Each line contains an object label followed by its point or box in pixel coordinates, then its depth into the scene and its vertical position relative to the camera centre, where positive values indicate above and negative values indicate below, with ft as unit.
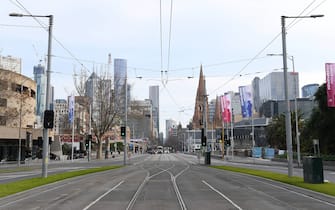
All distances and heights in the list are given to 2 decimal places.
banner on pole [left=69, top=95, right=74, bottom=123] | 207.00 +19.03
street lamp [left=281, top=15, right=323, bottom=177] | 85.35 +4.71
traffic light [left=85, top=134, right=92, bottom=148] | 225.76 +3.42
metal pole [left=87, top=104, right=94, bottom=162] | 229.02 +8.30
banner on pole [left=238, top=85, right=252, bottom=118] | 187.58 +19.65
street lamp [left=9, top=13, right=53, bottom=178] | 85.62 +8.01
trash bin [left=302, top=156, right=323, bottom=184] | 68.54 -3.63
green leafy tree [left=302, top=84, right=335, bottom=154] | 167.53 +8.83
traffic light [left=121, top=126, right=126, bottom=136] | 163.94 +6.08
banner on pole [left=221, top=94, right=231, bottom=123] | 196.03 +17.48
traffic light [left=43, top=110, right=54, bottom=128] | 87.35 +5.47
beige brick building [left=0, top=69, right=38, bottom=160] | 172.86 +16.93
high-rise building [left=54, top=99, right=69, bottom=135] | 303.52 +22.07
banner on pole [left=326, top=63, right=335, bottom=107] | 123.03 +18.62
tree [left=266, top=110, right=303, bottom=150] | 254.47 +9.33
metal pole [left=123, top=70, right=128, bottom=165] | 166.49 +0.71
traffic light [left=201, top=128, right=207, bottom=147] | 188.34 +2.84
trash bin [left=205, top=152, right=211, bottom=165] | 173.17 -4.69
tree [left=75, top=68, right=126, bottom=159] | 239.71 +24.37
